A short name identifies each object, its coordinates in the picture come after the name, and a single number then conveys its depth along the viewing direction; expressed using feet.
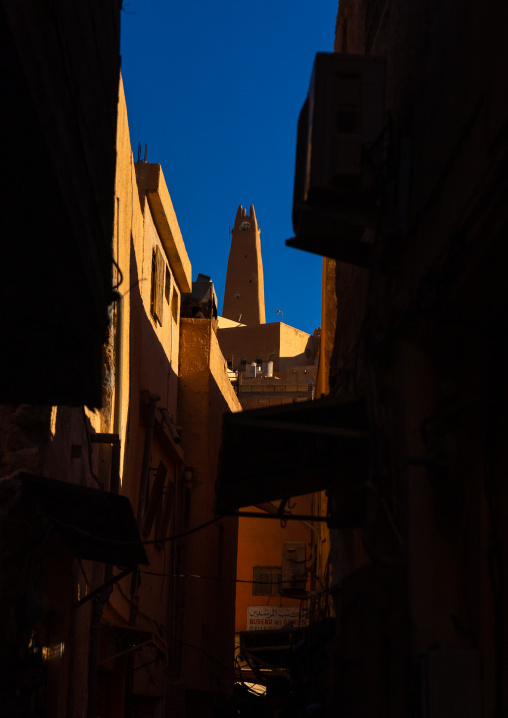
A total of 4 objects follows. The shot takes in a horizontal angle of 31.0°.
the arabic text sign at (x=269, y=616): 90.27
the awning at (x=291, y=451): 18.58
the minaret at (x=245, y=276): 194.70
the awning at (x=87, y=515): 23.53
